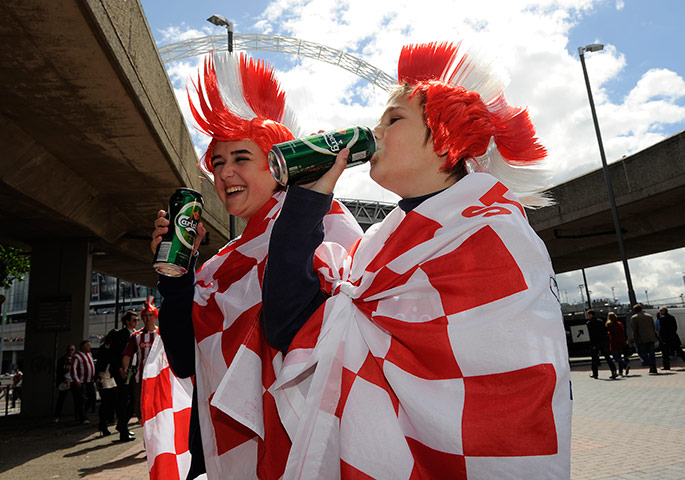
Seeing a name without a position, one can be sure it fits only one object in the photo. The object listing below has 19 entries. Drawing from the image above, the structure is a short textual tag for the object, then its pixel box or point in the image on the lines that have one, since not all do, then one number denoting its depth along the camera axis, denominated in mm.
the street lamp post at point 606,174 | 14898
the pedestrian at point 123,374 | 7859
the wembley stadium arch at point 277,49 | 33469
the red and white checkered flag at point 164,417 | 1948
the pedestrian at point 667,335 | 13164
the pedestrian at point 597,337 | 12047
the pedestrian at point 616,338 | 12023
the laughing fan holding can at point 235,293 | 1483
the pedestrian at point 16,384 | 17191
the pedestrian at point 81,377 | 10227
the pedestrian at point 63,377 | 10602
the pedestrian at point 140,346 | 7691
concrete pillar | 11555
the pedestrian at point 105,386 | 8414
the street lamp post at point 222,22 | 13234
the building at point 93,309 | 56938
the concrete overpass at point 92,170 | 4781
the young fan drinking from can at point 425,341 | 1066
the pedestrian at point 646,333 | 12367
